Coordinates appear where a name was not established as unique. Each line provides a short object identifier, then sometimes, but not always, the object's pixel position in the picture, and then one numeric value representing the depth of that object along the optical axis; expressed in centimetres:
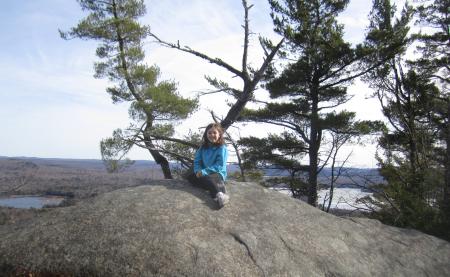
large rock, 371
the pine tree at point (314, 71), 1431
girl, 508
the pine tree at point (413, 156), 741
